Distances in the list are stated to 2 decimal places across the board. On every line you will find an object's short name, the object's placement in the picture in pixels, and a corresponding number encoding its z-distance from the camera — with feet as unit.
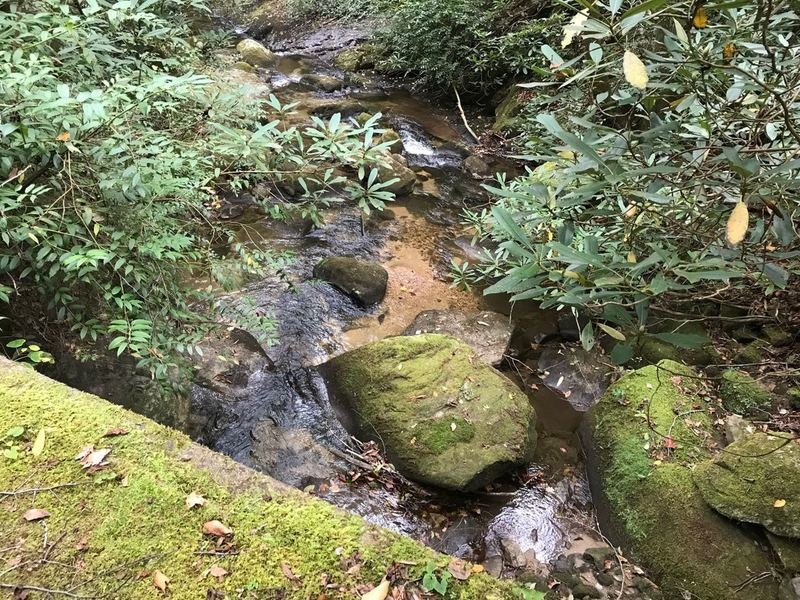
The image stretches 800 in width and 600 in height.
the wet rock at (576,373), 16.35
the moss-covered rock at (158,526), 4.91
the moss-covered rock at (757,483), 10.17
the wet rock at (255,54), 40.55
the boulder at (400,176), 25.50
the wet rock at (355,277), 19.11
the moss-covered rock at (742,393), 14.05
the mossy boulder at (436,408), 12.75
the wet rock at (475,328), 17.54
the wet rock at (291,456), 12.84
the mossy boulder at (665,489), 10.36
